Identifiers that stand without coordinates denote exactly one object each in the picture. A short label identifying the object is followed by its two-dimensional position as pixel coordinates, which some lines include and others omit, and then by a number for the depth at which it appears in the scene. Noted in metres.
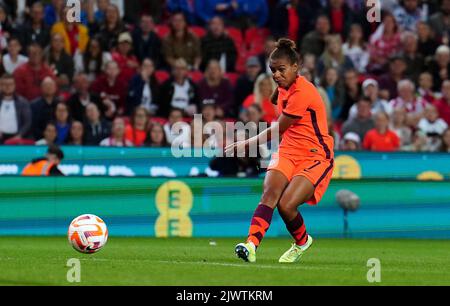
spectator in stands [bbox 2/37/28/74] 21.39
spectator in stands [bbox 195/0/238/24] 23.41
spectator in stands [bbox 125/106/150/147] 20.69
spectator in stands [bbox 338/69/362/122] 22.44
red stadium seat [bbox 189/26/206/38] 23.45
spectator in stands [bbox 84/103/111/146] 20.64
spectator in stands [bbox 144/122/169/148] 20.28
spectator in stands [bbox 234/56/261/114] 22.06
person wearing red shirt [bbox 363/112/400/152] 21.23
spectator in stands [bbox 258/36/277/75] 22.30
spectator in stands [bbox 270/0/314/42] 23.56
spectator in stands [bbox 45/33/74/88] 21.62
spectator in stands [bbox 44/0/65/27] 22.28
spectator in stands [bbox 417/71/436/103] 22.91
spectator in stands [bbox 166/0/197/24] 23.41
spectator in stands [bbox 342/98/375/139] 21.48
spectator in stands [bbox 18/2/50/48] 21.84
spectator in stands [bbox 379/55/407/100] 23.12
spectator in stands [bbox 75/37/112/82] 21.94
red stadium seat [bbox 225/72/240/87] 22.90
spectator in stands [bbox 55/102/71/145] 20.41
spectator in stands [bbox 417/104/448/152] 21.86
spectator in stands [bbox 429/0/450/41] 24.36
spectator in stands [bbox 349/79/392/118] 22.20
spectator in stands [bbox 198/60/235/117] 21.81
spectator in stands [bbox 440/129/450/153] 21.16
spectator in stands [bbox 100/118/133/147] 20.38
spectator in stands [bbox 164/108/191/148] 19.94
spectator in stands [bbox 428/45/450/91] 23.36
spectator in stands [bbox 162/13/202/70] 22.47
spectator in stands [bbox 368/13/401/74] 23.67
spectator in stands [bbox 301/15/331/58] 23.08
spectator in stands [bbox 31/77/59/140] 20.66
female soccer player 12.29
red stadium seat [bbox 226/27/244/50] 23.72
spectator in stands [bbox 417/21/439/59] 23.81
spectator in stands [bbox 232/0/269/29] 23.73
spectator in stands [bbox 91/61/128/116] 21.64
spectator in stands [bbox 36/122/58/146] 20.22
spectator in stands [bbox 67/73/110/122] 21.02
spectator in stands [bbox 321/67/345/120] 22.33
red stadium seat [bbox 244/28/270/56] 23.95
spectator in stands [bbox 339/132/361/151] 21.03
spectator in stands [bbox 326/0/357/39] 23.69
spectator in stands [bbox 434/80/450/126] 22.69
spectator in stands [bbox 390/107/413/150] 21.64
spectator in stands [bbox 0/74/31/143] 20.42
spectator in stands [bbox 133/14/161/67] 22.56
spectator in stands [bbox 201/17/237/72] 22.64
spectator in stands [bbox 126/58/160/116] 21.72
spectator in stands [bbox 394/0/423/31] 24.25
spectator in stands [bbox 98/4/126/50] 22.19
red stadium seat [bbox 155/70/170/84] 22.64
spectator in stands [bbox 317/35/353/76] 22.73
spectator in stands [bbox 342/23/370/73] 23.25
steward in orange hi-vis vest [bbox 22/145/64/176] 18.80
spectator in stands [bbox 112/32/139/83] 22.06
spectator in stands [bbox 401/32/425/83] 23.53
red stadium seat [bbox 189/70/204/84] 22.68
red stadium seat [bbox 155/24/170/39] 23.41
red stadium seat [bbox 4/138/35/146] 20.22
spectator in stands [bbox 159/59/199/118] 21.72
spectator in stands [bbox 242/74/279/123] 20.67
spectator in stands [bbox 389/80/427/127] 22.28
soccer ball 12.61
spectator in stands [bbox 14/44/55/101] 21.17
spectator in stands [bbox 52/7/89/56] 22.02
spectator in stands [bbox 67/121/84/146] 20.23
